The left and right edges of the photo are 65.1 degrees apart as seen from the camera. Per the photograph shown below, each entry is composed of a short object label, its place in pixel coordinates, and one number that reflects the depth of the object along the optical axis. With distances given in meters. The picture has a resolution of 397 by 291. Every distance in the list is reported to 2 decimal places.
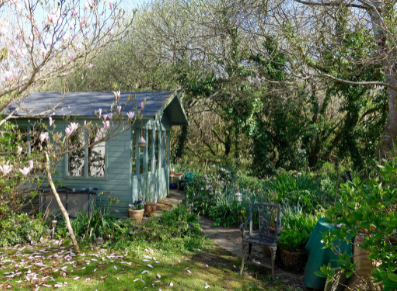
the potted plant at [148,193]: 8.52
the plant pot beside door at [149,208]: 8.50
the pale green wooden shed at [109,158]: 8.02
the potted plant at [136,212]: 7.62
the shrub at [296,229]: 5.25
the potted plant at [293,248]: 5.20
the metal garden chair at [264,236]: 5.04
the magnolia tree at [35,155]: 4.71
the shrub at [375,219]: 2.02
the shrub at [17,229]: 6.10
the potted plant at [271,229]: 5.80
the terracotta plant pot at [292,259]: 5.19
